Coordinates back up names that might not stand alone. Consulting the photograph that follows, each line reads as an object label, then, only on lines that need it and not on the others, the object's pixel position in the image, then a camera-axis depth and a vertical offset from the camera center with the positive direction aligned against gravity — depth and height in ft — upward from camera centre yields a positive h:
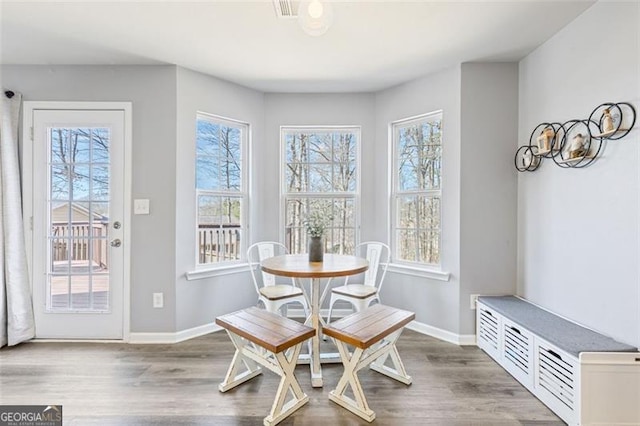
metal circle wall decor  5.64 +1.61
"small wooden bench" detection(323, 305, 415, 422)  5.63 -2.64
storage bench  5.17 -2.93
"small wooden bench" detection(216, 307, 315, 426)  5.46 -2.67
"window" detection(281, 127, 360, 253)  10.91 +1.05
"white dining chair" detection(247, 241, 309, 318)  8.14 -2.30
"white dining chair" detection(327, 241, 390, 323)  8.35 -2.28
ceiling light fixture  4.67 +3.05
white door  8.75 -0.45
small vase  7.72 -1.04
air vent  5.85 +4.04
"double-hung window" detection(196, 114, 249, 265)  9.64 +0.71
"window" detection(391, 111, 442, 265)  9.57 +0.72
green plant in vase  7.73 -0.86
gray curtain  8.30 -1.01
